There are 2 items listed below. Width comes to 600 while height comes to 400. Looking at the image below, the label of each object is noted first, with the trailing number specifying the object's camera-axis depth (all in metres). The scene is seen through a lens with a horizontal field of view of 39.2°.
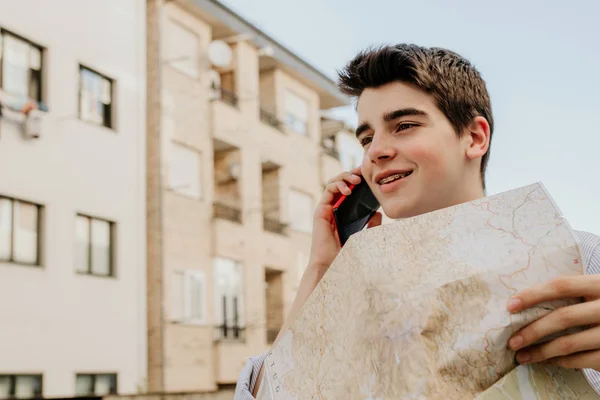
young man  1.96
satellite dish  22.66
